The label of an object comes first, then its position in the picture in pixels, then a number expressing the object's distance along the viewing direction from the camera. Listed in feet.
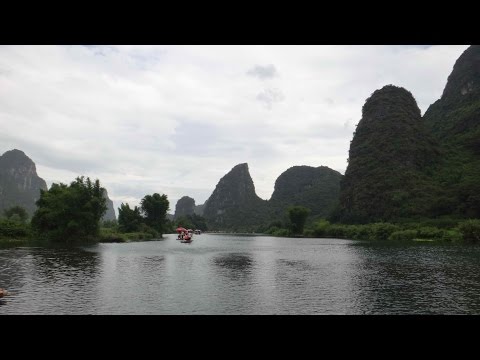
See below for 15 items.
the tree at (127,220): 332.74
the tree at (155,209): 362.25
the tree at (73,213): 229.04
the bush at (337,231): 355.23
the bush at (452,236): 219.41
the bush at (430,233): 234.58
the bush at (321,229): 379.88
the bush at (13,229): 224.74
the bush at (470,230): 206.69
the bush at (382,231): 277.23
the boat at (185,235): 285.78
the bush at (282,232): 443.49
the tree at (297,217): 418.51
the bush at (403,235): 250.35
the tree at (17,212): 334.42
